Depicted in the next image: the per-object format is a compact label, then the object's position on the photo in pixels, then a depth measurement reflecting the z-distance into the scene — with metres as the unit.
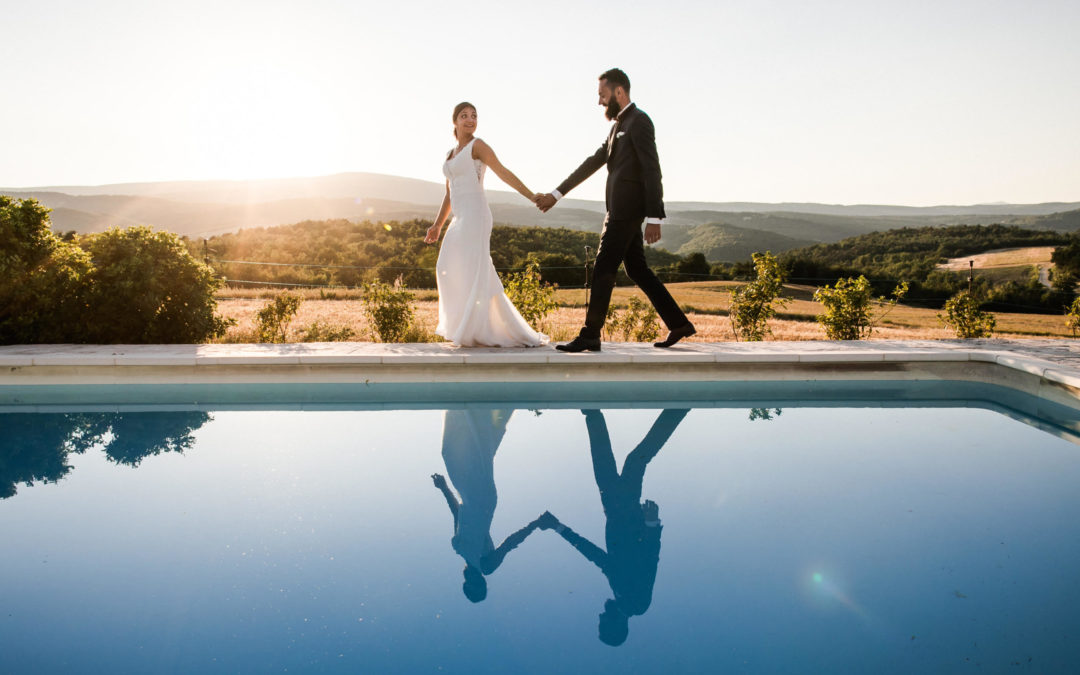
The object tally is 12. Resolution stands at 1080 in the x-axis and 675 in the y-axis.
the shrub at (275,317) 6.73
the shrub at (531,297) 6.69
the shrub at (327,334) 7.05
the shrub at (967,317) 7.52
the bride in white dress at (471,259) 4.96
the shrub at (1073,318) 8.63
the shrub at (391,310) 6.55
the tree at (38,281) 5.52
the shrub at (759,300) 6.77
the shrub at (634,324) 7.52
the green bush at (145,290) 5.75
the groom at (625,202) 4.69
